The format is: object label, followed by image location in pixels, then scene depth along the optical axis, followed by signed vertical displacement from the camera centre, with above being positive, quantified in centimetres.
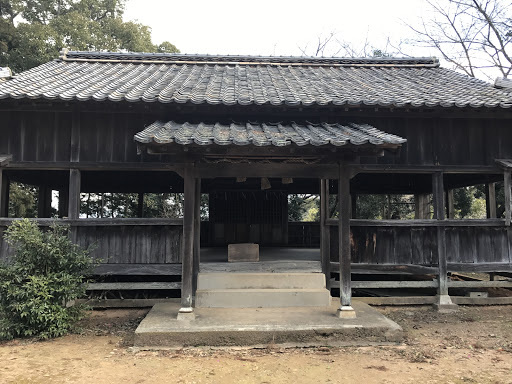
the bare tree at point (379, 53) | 2399 +1102
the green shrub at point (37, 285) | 581 -108
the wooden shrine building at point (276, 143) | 653 +148
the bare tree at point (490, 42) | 1873 +943
